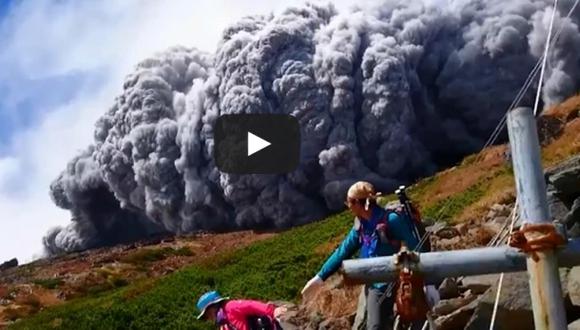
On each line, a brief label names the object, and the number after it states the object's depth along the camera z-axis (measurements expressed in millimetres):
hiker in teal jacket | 6699
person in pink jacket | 6891
